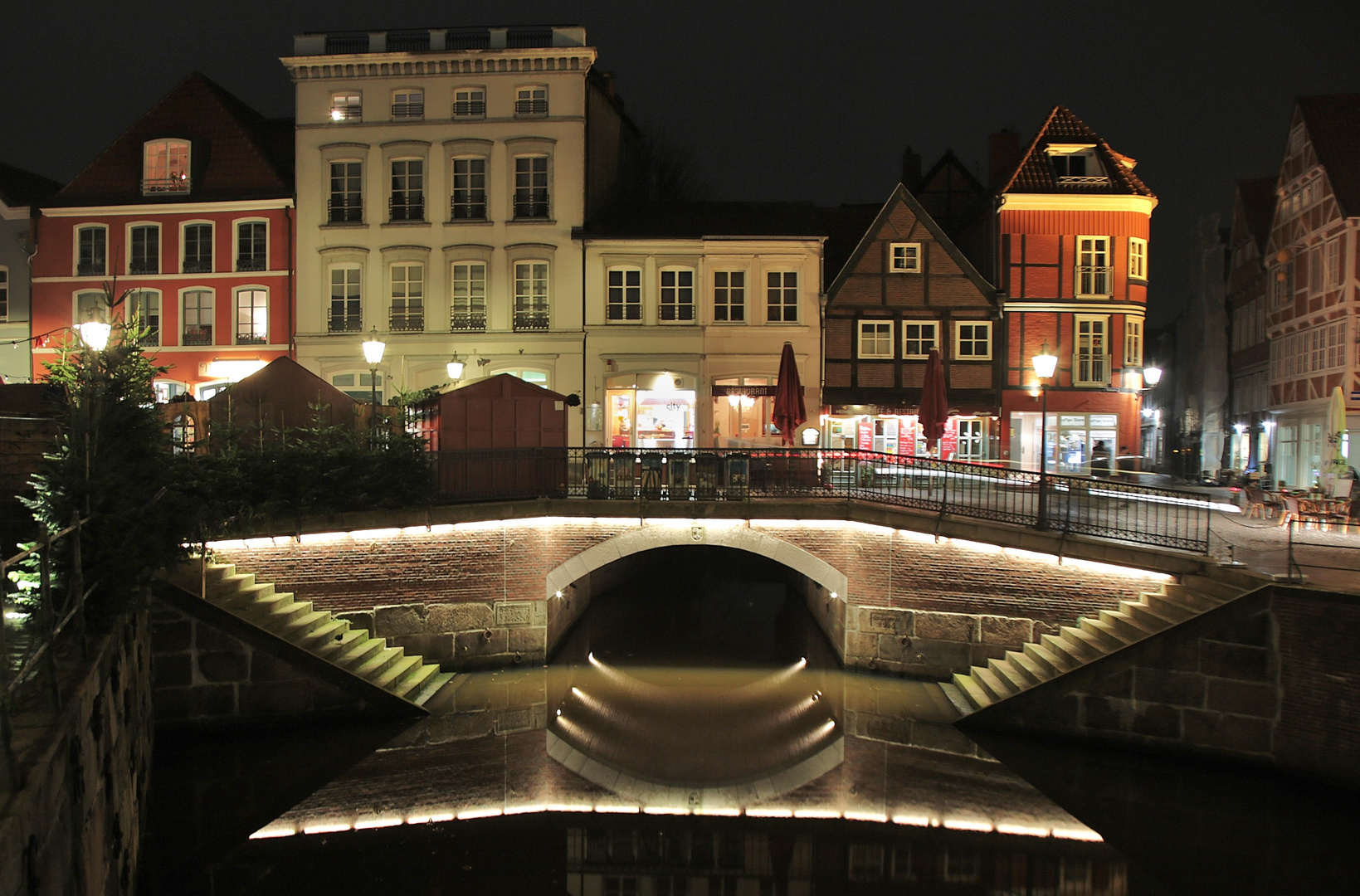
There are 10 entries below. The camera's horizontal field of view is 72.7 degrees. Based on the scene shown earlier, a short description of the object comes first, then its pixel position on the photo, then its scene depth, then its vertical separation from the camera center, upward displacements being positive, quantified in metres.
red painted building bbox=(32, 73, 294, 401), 26.67 +5.15
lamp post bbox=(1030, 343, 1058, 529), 14.53 +1.14
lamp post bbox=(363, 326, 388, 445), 16.88 +1.52
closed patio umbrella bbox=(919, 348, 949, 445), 19.67 +0.70
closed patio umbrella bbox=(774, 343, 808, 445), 19.52 +0.76
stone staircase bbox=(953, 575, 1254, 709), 12.82 -2.97
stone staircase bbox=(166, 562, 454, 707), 14.23 -3.17
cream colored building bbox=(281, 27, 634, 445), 25.91 +6.64
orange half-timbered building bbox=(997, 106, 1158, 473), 27.33 +4.03
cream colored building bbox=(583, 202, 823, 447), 25.73 +3.23
